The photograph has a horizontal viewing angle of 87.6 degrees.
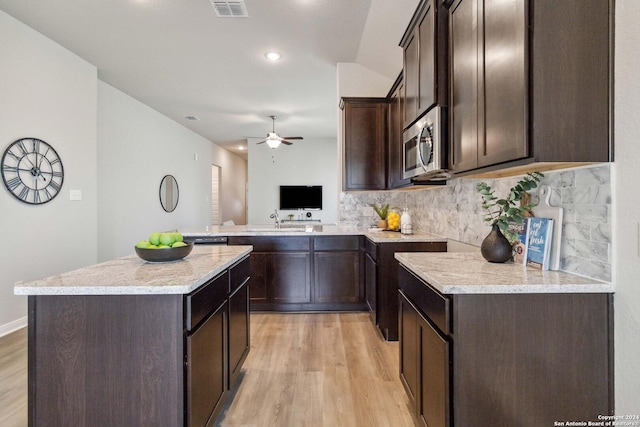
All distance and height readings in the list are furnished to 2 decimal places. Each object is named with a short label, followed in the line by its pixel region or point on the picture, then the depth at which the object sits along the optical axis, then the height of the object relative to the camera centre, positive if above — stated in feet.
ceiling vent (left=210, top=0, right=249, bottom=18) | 9.38 +5.92
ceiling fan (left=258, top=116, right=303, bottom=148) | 19.22 +4.25
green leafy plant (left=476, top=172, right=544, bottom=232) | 5.09 +0.20
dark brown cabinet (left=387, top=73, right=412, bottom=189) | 10.58 +2.61
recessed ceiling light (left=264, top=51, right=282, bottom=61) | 12.62 +6.05
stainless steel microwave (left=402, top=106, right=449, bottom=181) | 6.15 +1.35
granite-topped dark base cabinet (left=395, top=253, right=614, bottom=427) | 4.01 -1.70
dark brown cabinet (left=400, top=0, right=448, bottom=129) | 6.13 +3.09
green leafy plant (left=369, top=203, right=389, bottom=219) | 12.51 +0.06
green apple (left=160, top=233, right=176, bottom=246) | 5.82 -0.45
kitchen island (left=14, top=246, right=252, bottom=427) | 4.33 -1.88
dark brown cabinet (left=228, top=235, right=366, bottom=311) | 11.71 -1.99
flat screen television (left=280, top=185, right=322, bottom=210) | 26.66 +1.27
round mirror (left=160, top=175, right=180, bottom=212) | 19.97 +1.27
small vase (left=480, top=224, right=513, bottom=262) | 5.44 -0.58
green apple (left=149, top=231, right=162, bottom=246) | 5.82 -0.45
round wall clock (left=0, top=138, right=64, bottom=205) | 9.85 +1.35
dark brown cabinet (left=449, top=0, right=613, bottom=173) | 3.87 +1.55
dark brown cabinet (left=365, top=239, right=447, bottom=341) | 9.42 -1.91
